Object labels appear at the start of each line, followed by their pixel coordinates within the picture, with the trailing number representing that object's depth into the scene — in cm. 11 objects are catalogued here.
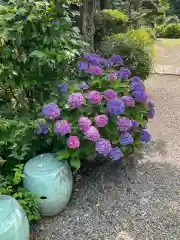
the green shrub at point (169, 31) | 1079
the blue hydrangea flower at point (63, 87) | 296
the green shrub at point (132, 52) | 491
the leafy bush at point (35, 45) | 285
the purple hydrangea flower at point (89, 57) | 336
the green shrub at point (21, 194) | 251
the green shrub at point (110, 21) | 638
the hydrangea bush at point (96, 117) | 270
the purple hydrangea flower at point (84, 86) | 299
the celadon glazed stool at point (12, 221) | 210
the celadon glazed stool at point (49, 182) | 257
